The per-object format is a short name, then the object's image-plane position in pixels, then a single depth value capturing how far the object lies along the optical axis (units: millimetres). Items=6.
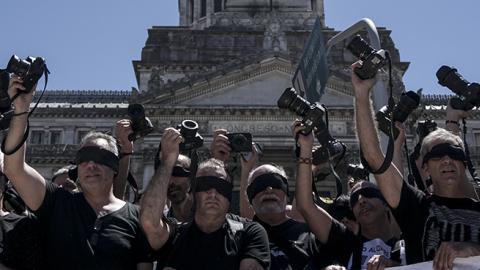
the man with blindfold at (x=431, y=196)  5176
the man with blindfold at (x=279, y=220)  5902
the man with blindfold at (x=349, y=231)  6051
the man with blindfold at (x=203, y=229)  5309
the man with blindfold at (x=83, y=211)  5246
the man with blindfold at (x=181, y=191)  7137
